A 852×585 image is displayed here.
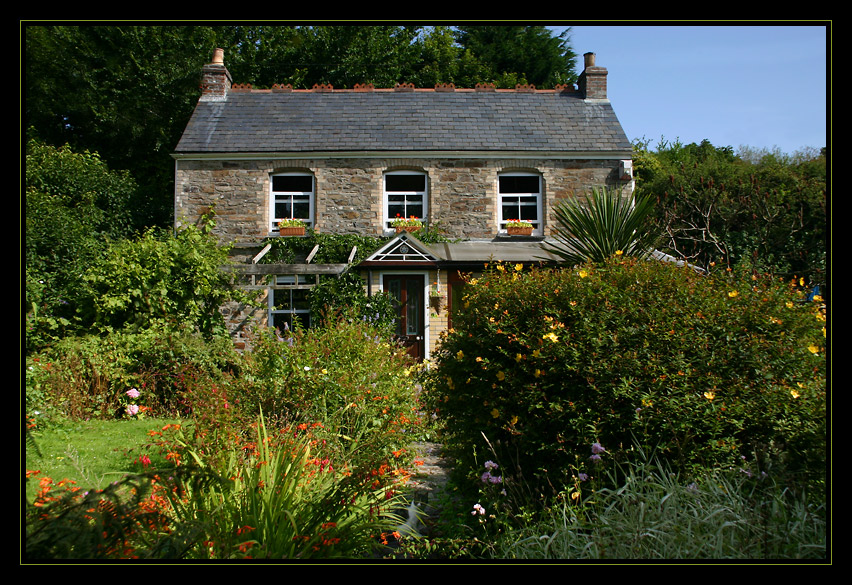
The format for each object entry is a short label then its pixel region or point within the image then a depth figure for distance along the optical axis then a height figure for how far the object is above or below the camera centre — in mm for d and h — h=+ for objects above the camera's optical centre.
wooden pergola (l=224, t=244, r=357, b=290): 11461 +427
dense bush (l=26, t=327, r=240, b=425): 6469 -1009
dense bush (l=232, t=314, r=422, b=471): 4934 -1020
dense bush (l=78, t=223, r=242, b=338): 8594 +27
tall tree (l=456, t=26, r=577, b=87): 24328 +10575
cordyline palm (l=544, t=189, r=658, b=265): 7965 +889
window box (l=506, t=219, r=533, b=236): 14633 +1668
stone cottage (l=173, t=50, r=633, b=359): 14500 +3037
